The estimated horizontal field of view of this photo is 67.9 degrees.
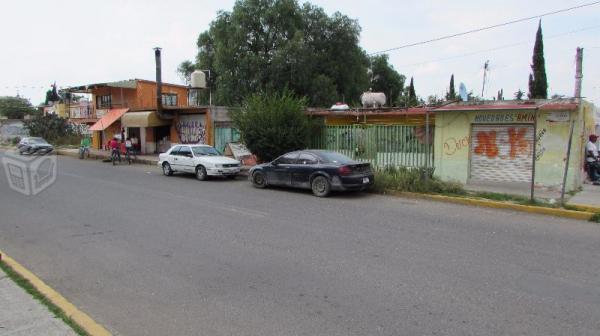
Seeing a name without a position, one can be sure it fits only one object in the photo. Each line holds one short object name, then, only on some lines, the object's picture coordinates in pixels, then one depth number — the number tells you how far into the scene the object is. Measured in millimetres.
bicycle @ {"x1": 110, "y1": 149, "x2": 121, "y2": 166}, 25953
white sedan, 17547
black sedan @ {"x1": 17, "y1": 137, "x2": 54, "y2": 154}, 35188
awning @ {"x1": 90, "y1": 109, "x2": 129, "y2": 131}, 32312
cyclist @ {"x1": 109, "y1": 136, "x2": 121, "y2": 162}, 25953
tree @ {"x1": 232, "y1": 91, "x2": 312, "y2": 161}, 18141
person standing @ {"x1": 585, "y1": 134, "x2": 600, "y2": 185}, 15281
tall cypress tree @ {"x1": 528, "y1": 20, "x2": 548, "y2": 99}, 38406
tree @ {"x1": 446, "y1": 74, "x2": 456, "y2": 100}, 51444
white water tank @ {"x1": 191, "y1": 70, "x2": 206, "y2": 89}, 30734
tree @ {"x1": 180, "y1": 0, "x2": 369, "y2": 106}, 35250
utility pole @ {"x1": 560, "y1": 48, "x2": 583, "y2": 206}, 17031
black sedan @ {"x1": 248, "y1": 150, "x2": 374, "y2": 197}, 12914
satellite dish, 17109
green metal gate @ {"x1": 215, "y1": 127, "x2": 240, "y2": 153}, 24859
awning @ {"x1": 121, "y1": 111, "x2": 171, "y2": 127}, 28594
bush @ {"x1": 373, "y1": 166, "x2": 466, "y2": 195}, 13070
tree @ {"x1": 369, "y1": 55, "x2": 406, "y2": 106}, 53469
